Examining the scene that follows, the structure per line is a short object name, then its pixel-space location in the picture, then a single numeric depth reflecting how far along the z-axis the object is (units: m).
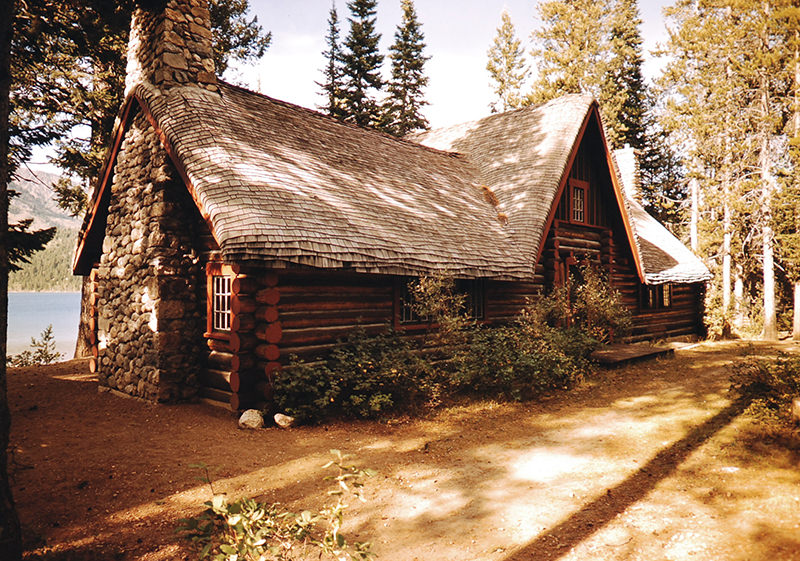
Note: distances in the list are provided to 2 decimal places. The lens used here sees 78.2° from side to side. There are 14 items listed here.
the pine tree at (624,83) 28.19
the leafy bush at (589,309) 12.91
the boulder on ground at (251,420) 8.18
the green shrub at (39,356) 14.76
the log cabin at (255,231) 8.72
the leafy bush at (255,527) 2.61
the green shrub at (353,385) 8.30
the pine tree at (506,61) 33.12
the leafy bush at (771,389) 7.14
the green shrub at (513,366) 9.80
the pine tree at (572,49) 27.92
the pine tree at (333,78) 30.80
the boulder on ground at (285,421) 8.20
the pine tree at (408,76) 32.91
